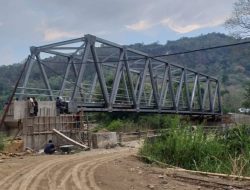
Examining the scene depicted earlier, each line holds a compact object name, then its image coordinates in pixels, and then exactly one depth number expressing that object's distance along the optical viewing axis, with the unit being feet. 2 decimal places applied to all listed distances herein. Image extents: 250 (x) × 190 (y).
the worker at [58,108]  100.22
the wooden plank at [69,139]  91.38
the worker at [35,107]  92.99
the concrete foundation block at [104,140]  98.12
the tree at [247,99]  147.63
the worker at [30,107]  92.84
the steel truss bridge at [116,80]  108.47
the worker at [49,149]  84.48
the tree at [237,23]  110.73
